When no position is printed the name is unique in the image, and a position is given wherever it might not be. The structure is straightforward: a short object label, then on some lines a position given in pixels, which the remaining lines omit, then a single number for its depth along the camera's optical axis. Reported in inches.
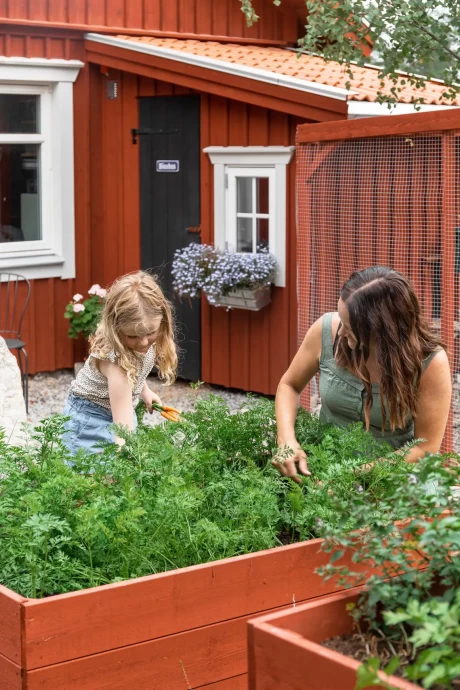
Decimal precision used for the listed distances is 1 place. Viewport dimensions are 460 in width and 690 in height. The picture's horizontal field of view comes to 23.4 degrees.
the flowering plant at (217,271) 353.7
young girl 151.0
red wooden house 362.9
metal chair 388.8
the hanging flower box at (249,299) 357.4
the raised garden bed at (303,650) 73.3
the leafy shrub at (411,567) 70.1
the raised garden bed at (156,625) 96.1
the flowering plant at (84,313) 397.1
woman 126.2
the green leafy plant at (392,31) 268.2
